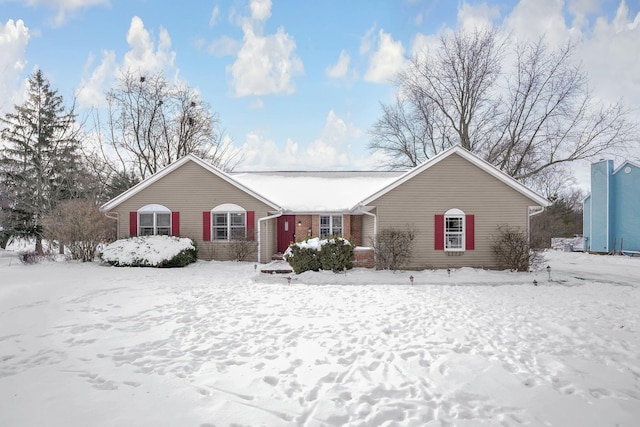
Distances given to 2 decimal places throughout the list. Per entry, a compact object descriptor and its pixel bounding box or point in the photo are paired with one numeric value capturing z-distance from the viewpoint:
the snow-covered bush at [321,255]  12.55
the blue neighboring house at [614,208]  20.64
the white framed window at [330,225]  17.86
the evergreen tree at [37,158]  21.64
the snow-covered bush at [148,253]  14.11
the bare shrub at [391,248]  13.46
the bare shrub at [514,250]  13.45
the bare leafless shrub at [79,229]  15.06
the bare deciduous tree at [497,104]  21.70
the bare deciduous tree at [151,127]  26.72
